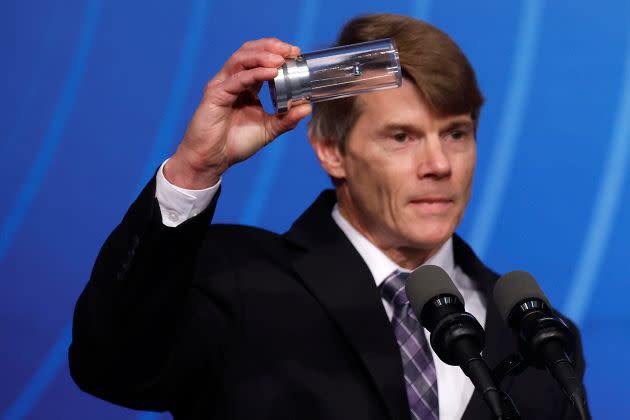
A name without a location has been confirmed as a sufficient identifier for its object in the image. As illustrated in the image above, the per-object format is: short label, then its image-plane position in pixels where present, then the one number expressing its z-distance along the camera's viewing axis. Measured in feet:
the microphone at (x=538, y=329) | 18.05
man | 18.61
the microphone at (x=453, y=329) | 18.00
